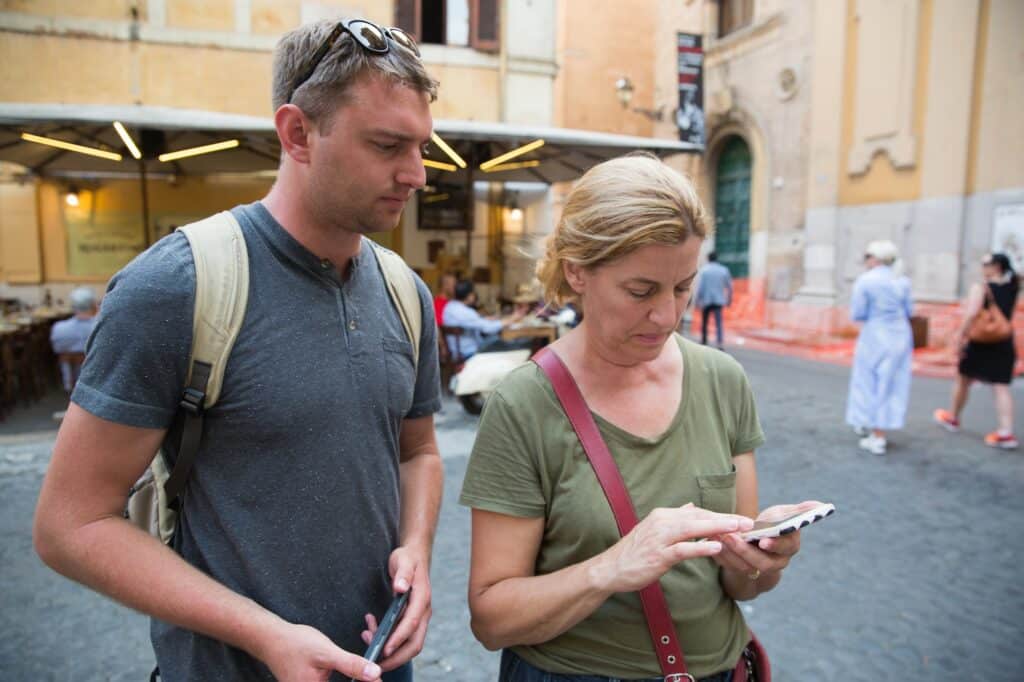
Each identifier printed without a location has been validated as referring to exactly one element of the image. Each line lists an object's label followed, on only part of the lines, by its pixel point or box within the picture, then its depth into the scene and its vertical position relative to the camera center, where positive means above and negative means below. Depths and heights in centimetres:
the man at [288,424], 118 -32
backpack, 124 -17
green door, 1794 +139
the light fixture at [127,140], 746 +129
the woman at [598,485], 142 -47
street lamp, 1534 +374
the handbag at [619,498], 141 -49
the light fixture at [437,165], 912 +121
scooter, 736 -126
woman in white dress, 634 -77
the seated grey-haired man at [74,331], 792 -92
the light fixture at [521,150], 904 +141
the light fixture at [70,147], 772 +125
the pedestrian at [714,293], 1267 -61
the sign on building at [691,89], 1448 +362
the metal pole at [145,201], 917 +69
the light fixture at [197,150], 834 +125
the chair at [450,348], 846 -114
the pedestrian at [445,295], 860 -52
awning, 736 +142
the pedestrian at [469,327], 842 -86
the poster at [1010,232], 1125 +52
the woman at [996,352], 637 -85
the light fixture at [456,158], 810 +126
